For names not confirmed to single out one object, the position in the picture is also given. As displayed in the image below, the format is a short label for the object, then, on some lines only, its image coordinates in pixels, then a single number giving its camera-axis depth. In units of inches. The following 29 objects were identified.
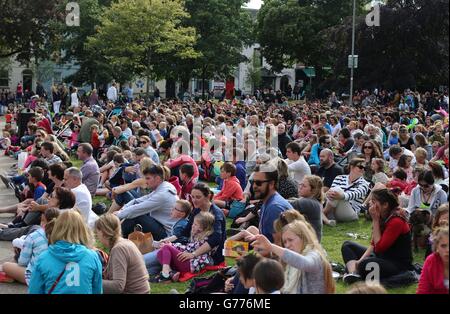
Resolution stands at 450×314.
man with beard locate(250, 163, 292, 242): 288.5
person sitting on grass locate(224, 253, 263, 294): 221.3
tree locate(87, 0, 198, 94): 1514.5
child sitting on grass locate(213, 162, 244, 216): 461.4
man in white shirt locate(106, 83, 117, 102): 1403.8
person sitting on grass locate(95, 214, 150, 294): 266.1
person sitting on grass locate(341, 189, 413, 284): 301.7
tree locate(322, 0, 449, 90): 1753.2
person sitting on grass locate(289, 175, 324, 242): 334.5
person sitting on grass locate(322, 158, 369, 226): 445.1
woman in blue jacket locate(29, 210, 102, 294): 231.8
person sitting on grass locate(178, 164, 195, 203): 437.4
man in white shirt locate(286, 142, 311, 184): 482.0
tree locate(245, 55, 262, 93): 2827.3
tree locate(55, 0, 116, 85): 1990.7
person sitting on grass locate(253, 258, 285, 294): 195.9
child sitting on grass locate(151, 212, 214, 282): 330.6
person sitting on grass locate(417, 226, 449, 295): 204.7
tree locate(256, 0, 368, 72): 2226.9
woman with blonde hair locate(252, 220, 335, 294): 225.8
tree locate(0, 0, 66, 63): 1670.8
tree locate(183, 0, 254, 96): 2039.9
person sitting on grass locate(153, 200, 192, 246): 355.9
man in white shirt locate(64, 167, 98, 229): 369.1
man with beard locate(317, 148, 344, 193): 486.9
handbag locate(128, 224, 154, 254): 353.4
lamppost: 1391.5
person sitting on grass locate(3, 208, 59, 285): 297.0
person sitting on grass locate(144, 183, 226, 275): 330.3
